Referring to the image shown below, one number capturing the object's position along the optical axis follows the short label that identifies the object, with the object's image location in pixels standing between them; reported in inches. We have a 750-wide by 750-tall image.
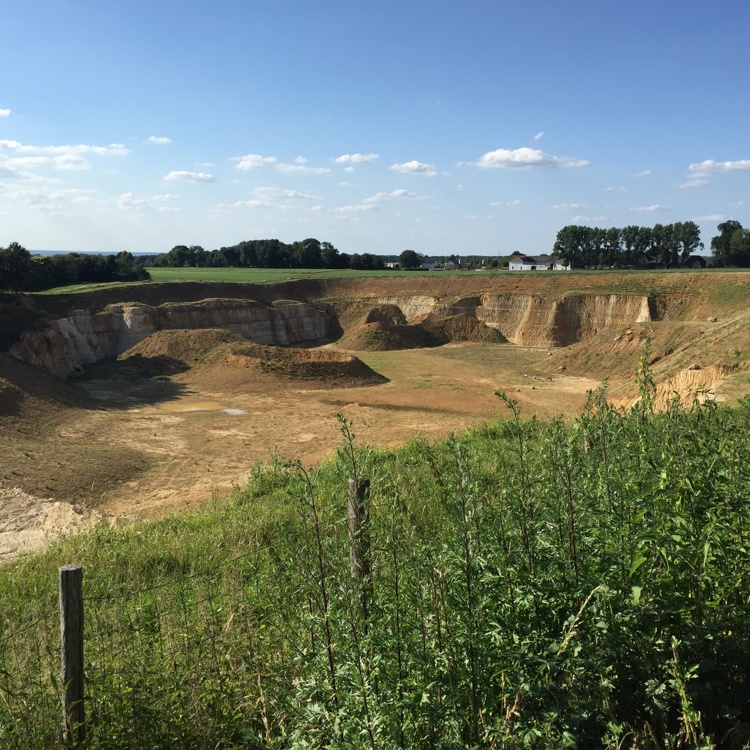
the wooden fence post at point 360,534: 181.2
